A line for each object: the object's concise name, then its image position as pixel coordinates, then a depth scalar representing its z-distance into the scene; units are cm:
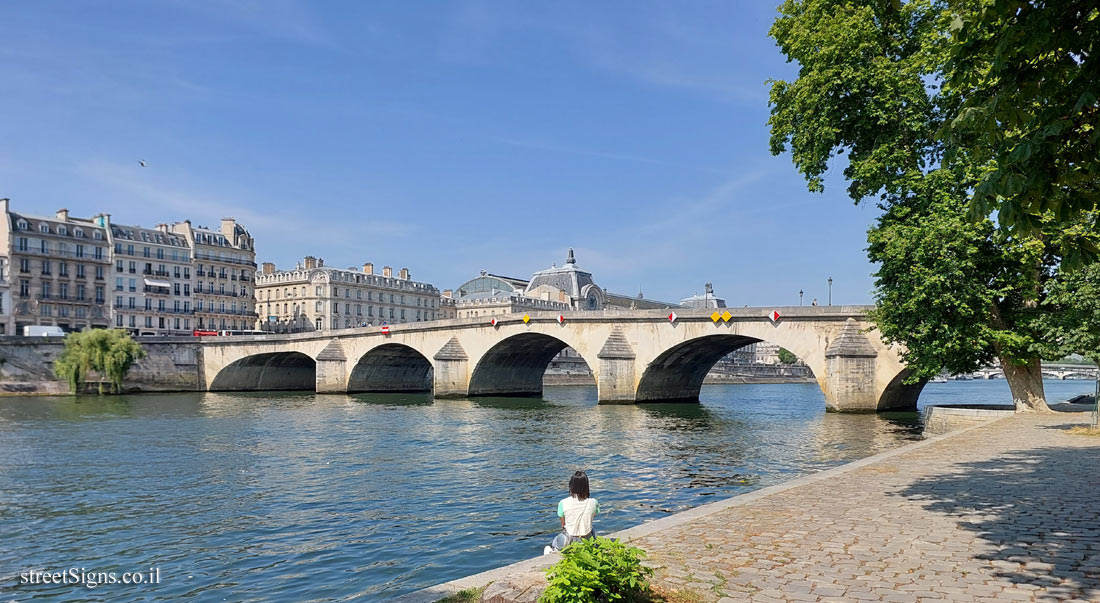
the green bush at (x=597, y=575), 660
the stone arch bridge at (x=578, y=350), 4241
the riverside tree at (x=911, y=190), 2661
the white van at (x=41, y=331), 7225
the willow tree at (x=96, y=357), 6309
